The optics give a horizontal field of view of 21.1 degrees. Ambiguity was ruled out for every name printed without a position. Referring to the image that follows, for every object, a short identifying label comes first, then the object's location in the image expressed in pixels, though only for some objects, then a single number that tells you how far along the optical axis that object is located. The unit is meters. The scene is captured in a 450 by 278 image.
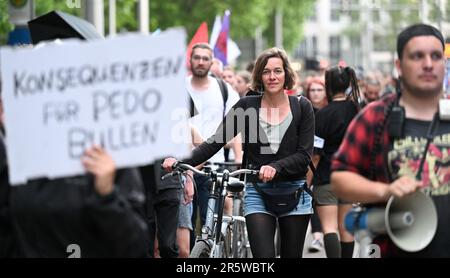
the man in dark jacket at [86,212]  4.55
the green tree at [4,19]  16.21
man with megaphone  5.00
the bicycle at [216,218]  7.84
